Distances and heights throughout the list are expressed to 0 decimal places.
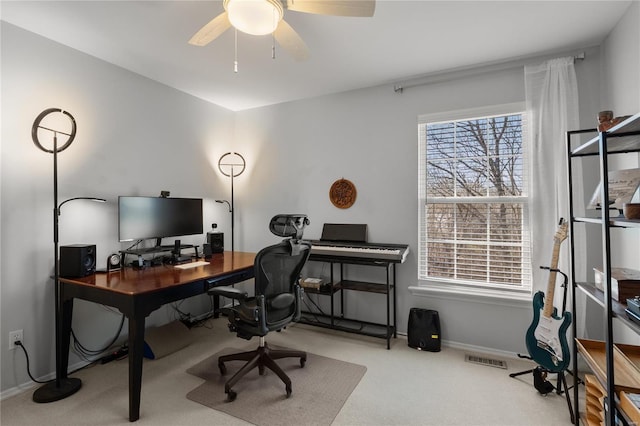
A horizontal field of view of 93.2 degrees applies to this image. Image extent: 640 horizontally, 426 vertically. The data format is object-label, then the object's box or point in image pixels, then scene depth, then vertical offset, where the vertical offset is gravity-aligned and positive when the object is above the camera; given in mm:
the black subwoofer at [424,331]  2758 -1056
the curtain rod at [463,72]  2582 +1334
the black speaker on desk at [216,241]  3342 -266
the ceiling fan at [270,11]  1481 +1043
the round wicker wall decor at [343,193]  3346 +259
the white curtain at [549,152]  2381 +516
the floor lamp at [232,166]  3865 +658
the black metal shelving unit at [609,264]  1261 -213
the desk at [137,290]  1848 -494
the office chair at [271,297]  2041 -564
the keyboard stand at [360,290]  2861 -854
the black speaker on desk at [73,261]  2215 -319
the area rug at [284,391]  1894 -1234
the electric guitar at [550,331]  2037 -797
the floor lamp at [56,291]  2095 -522
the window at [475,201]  2695 +145
